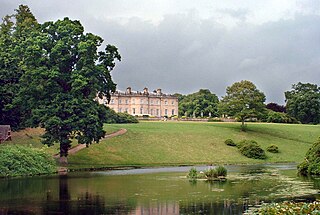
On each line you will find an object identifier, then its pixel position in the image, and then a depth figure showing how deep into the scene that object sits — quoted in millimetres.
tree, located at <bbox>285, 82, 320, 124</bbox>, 125125
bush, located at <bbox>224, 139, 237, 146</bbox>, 72812
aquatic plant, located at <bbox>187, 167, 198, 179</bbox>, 40469
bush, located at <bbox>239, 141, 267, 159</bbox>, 67938
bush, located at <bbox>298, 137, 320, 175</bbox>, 43438
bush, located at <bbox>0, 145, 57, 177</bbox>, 44266
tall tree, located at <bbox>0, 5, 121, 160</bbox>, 52844
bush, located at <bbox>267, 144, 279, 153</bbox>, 71312
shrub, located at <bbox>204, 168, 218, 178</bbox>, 40781
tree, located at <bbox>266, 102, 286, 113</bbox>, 147075
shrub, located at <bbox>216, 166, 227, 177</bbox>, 40812
